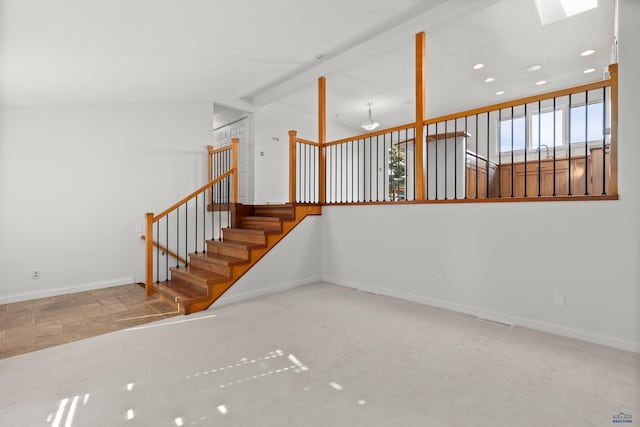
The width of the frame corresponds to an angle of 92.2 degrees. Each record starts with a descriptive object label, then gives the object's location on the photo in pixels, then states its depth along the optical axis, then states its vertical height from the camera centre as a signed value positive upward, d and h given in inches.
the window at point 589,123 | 248.4 +74.6
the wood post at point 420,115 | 148.3 +48.5
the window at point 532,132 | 264.2 +73.9
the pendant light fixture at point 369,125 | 247.1 +71.0
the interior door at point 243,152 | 252.1 +51.4
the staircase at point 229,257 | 140.9 -23.1
